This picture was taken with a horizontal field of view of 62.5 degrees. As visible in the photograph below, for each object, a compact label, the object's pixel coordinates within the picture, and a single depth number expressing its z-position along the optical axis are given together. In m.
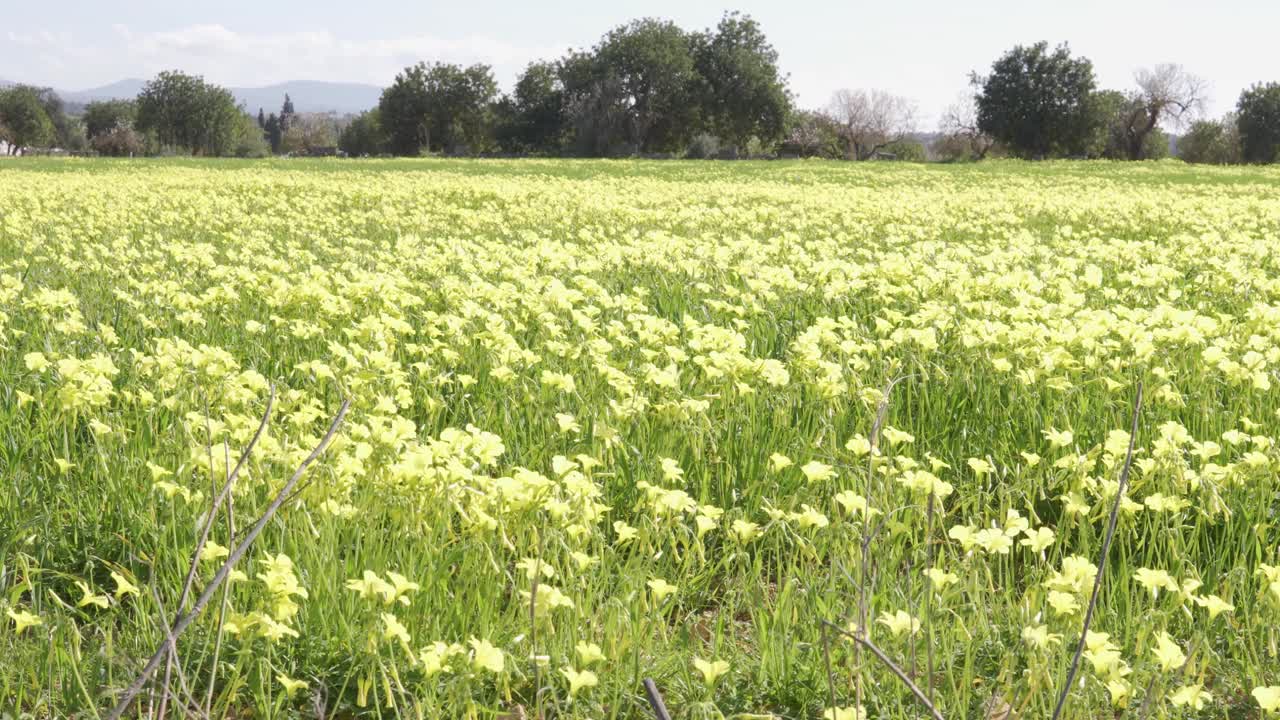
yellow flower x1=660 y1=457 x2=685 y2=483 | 2.98
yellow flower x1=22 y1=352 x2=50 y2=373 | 3.84
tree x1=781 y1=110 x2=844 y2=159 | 94.50
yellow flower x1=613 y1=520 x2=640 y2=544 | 2.79
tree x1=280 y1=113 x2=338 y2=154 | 139.62
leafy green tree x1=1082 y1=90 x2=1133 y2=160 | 69.69
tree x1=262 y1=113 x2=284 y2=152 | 142.38
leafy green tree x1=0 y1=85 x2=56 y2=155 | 110.50
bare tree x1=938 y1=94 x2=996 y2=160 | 86.38
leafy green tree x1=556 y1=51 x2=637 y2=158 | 75.94
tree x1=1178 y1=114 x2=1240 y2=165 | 80.50
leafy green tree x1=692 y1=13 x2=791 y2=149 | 77.75
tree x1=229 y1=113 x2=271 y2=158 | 101.75
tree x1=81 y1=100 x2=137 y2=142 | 132.25
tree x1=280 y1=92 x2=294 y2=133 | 160.75
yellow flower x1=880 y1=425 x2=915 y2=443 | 3.26
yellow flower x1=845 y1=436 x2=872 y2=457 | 3.09
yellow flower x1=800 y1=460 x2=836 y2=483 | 2.90
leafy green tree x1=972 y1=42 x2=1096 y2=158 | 69.69
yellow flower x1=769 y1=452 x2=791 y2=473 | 3.04
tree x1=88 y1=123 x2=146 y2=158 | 105.81
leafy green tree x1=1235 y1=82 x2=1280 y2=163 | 71.62
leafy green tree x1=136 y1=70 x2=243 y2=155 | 96.75
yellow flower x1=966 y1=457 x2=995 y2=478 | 3.10
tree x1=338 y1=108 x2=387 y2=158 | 106.12
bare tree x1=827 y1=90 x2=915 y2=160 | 102.56
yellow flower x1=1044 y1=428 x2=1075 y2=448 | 3.33
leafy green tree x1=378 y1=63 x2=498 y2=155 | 87.06
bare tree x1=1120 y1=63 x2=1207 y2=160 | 75.62
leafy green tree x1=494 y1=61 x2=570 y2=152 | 79.56
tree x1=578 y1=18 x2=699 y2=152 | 77.12
